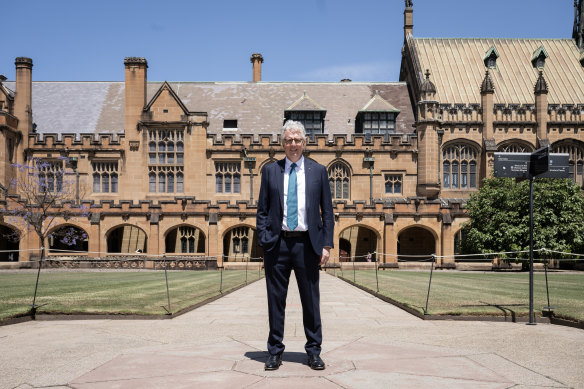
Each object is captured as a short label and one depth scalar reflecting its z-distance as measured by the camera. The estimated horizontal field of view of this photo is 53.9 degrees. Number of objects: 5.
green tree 31.00
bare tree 34.75
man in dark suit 5.52
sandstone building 38.50
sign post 9.26
